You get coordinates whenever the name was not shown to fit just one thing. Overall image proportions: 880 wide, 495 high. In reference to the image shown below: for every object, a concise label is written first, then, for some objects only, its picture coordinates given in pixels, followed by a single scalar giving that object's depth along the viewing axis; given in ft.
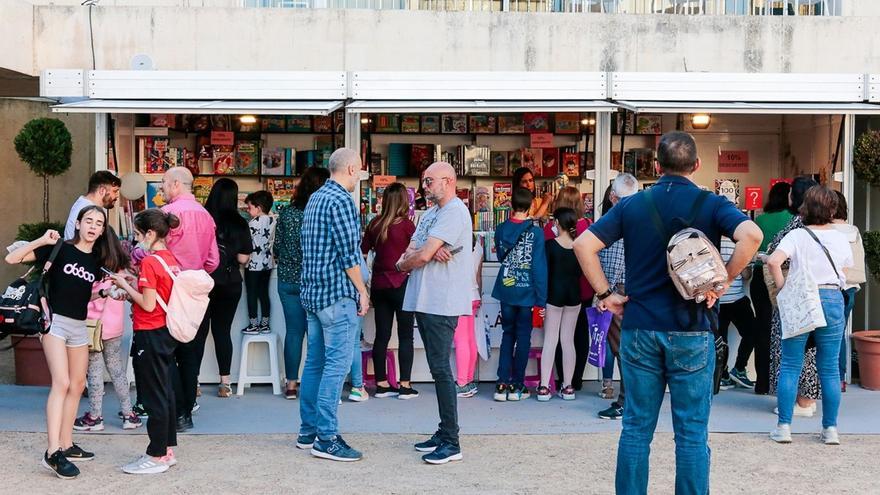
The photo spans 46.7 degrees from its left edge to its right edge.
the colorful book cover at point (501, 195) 33.06
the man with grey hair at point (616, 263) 24.32
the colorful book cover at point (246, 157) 32.55
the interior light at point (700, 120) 33.71
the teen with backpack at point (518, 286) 26.03
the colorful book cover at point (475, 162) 33.14
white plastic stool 27.14
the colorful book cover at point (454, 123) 32.96
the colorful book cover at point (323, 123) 32.76
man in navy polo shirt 14.90
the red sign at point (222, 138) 32.12
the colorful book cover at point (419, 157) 32.96
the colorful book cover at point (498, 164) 33.35
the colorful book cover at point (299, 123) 32.71
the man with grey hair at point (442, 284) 20.25
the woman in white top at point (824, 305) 21.99
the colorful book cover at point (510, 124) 33.17
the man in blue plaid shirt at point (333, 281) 20.17
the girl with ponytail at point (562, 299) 26.22
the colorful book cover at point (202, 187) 32.14
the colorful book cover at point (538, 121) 33.14
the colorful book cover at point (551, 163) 33.22
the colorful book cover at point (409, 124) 32.94
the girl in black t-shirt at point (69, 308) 19.11
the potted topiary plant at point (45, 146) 33.22
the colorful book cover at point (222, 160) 32.32
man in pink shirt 22.63
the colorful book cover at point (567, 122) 33.01
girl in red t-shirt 19.29
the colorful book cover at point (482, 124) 33.04
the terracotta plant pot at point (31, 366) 28.17
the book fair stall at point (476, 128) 27.43
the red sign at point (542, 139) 33.12
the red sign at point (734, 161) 34.78
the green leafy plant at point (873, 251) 29.07
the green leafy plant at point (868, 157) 28.78
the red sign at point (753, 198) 33.30
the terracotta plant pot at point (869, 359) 28.04
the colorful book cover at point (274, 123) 32.60
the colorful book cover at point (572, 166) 32.96
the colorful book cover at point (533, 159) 33.24
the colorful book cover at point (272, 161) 32.65
